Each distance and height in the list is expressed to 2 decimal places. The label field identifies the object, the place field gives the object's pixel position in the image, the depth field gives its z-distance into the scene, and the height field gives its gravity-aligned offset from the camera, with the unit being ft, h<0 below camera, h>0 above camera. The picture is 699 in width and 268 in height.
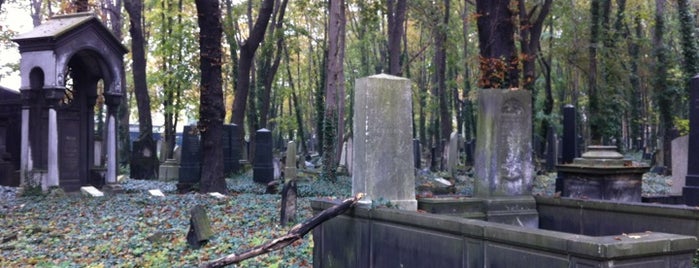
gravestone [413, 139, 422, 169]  91.66 -2.40
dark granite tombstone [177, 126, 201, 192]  60.44 -2.05
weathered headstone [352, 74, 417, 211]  22.26 -0.08
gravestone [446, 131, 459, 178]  73.05 -1.96
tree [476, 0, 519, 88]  45.06 +7.86
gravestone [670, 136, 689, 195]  43.16 -1.75
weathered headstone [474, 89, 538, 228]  26.22 -0.72
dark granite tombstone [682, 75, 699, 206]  37.14 -0.53
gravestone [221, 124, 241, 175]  69.00 -1.30
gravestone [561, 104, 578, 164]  49.60 +0.07
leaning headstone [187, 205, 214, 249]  28.37 -4.41
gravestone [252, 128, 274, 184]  62.86 -2.49
